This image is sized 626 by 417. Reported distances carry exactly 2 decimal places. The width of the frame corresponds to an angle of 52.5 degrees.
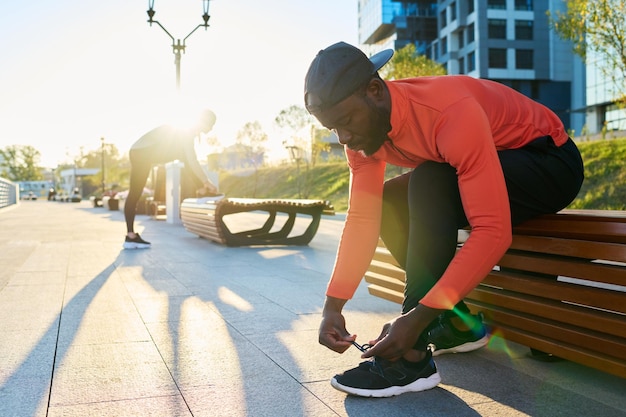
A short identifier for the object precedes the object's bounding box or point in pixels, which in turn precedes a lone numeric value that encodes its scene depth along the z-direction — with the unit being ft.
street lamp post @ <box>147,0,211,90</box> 54.80
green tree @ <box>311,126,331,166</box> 139.13
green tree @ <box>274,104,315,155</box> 162.31
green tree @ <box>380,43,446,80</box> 86.12
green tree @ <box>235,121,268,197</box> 199.72
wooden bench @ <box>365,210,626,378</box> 6.82
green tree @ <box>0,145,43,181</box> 376.89
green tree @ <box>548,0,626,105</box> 53.67
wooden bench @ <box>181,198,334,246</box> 25.13
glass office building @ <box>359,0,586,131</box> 165.07
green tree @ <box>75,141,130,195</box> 275.39
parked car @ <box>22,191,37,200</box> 245.06
